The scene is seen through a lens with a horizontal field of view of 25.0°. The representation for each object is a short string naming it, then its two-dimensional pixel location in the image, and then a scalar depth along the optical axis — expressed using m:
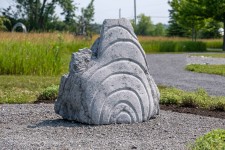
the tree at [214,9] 41.81
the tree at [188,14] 43.94
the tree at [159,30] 73.19
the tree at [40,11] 58.25
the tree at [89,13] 52.11
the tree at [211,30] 54.47
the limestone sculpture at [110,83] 6.52
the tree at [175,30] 62.06
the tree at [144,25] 71.96
